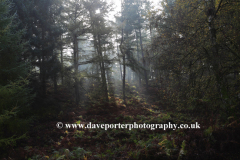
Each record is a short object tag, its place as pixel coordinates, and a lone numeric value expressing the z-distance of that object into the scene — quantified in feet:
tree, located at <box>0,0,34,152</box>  23.51
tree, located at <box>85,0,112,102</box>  50.70
